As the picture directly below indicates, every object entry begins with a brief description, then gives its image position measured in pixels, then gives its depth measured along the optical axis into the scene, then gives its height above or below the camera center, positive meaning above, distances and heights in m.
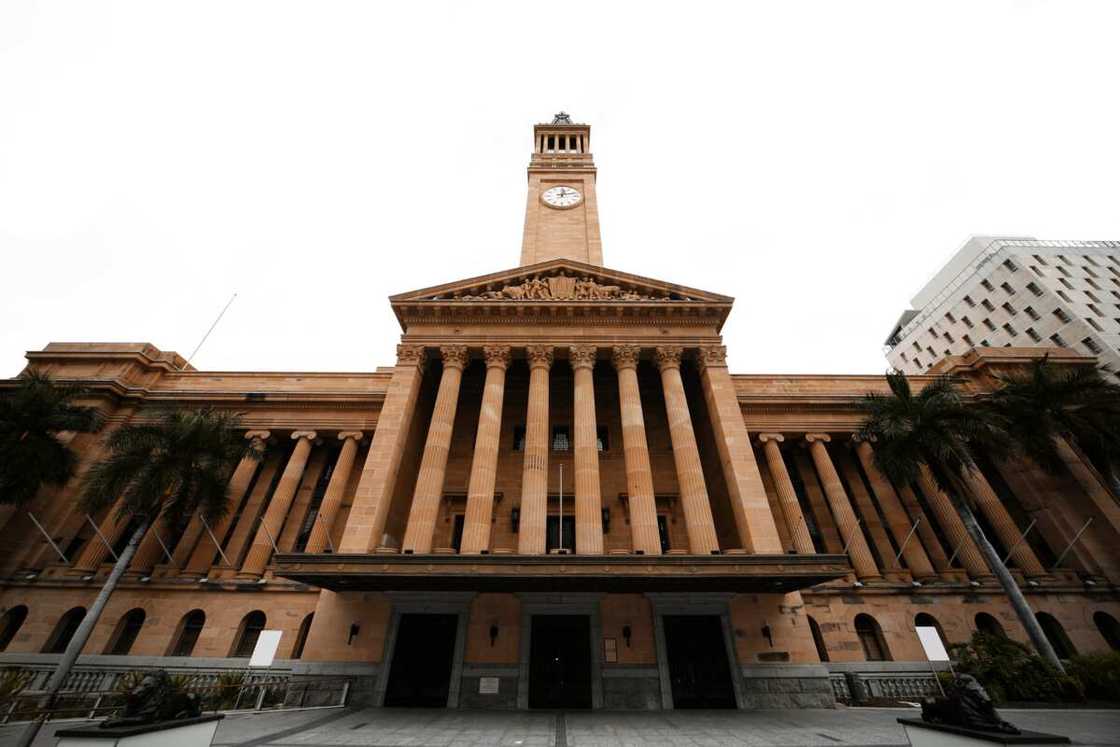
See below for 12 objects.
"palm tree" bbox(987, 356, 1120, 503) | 22.34 +11.57
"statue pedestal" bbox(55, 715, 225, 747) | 7.14 -0.46
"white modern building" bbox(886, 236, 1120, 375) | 42.81 +36.56
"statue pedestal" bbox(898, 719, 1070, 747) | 6.79 -0.46
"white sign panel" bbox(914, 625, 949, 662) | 14.44 +1.51
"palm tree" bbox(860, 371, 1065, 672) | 20.36 +9.79
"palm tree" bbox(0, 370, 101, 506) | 21.25 +10.31
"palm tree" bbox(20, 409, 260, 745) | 20.12 +8.43
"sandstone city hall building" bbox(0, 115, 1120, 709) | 16.50 +6.78
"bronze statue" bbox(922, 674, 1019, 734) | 7.62 -0.11
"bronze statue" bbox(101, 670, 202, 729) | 8.30 -0.04
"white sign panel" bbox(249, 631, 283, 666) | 13.70 +1.29
